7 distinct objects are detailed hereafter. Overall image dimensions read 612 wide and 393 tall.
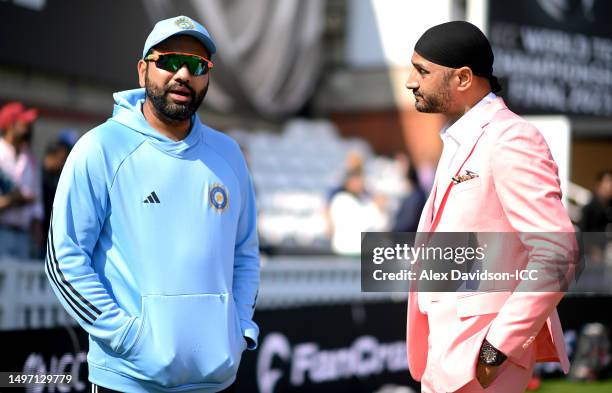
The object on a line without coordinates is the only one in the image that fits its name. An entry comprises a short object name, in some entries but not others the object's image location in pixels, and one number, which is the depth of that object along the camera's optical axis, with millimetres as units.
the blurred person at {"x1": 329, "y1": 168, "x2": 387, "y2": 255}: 20234
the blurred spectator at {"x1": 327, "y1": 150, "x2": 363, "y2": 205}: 20812
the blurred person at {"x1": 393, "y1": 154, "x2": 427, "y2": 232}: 19528
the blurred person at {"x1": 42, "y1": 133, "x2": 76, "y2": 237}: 15703
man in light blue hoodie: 6180
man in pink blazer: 5586
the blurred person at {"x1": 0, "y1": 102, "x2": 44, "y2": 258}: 15031
